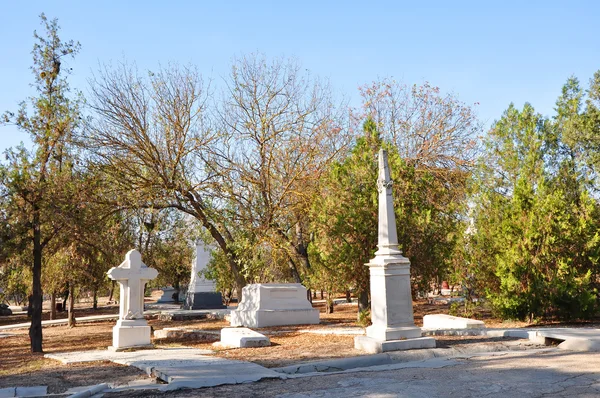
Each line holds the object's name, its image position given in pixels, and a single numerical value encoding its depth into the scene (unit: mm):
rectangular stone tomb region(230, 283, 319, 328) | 15266
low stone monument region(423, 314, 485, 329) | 11078
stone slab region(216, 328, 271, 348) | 10586
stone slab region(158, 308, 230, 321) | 20828
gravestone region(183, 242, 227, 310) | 24859
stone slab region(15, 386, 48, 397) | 6410
